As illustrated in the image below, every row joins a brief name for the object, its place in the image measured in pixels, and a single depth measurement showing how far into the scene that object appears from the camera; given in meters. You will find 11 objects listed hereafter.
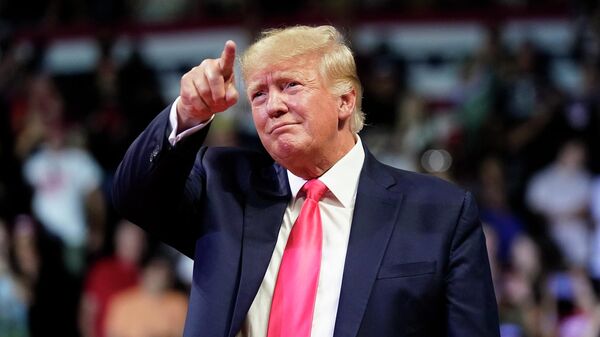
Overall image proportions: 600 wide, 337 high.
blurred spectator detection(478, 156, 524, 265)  14.27
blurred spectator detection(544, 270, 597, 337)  13.11
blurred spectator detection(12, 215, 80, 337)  13.77
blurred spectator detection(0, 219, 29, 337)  13.27
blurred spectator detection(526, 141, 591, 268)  14.80
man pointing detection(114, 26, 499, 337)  4.91
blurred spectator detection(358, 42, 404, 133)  16.45
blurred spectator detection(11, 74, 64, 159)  16.59
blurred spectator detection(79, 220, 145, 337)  13.74
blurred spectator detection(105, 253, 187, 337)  12.98
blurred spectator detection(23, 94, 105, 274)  15.17
